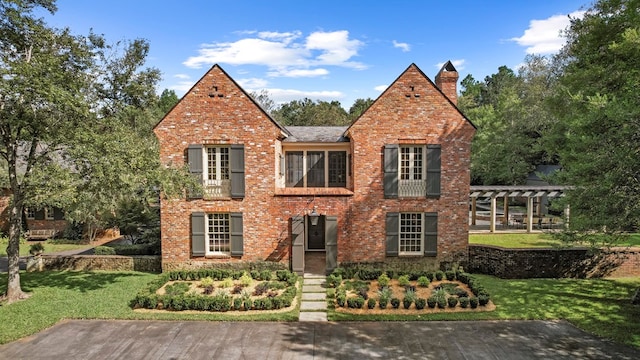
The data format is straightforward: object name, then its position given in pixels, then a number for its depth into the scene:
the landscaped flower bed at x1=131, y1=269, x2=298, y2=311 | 13.70
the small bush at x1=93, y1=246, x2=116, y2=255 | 19.59
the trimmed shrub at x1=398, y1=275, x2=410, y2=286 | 15.95
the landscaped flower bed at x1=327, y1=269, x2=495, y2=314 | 13.69
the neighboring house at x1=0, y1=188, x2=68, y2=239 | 27.45
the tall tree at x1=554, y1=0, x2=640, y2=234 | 11.09
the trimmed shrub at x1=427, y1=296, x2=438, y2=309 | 13.76
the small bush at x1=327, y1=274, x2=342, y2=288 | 16.02
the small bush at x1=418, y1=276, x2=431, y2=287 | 15.85
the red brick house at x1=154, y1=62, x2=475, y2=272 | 17.23
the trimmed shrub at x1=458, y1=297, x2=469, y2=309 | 13.69
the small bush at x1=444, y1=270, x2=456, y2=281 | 16.67
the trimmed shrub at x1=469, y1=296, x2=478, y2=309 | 13.60
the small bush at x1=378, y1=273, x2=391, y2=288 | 15.88
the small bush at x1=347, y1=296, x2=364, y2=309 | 13.65
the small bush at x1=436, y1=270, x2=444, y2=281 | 16.69
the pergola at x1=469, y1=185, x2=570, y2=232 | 23.08
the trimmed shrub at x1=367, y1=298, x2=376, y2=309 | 13.59
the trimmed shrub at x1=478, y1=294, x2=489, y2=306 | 13.82
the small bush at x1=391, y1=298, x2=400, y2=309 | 13.66
